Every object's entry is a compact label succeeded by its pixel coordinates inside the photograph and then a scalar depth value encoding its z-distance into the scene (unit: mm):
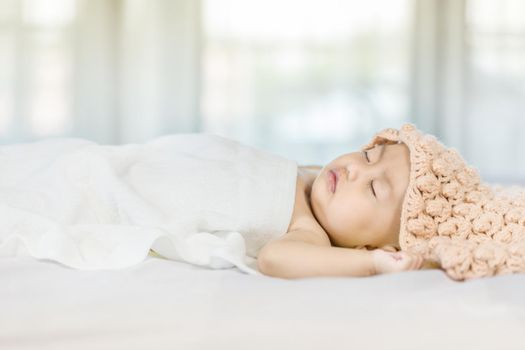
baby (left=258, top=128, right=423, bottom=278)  1442
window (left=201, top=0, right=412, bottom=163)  4891
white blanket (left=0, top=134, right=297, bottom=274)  1332
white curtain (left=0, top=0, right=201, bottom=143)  4719
